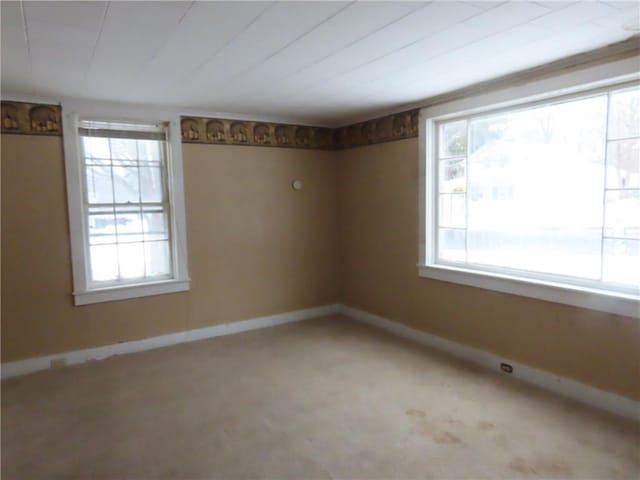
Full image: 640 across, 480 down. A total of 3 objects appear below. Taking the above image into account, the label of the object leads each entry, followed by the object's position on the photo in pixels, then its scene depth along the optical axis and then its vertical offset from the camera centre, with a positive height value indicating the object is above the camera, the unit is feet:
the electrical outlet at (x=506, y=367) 10.75 -4.18
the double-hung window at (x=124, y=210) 12.09 -0.14
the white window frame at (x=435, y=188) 8.55 +0.38
